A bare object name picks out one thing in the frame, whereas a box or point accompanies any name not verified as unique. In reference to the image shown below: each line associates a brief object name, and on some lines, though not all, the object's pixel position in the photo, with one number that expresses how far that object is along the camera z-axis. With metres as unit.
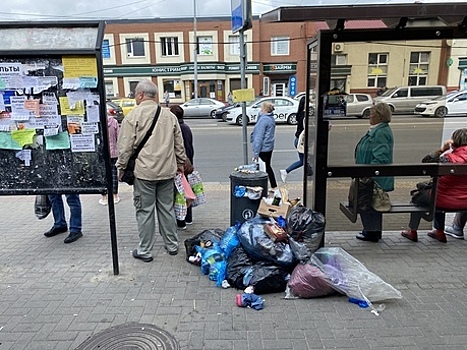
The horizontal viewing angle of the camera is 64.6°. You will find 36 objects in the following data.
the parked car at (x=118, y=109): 18.02
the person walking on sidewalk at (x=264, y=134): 6.43
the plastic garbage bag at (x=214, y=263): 3.51
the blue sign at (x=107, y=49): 30.58
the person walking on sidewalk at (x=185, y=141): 4.85
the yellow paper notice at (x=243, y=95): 4.44
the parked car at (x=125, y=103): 19.75
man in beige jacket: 3.71
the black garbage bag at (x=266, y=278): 3.26
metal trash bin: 4.26
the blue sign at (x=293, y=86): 31.66
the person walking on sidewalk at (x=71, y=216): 4.56
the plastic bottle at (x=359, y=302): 3.08
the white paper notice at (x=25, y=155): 3.53
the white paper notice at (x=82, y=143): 3.48
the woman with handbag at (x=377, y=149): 4.07
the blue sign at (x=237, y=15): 4.11
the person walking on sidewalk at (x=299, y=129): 6.60
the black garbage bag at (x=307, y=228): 3.55
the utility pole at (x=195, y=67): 28.51
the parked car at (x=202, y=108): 23.45
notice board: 3.29
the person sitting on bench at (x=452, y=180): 4.12
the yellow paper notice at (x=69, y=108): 3.39
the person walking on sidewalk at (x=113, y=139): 5.55
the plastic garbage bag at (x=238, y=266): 3.38
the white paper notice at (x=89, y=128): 3.45
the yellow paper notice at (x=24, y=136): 3.46
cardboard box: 3.83
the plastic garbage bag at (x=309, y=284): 3.17
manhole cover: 2.64
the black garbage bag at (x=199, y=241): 3.96
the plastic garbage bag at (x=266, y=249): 3.37
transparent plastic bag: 3.10
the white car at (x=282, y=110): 18.00
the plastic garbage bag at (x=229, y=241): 3.70
